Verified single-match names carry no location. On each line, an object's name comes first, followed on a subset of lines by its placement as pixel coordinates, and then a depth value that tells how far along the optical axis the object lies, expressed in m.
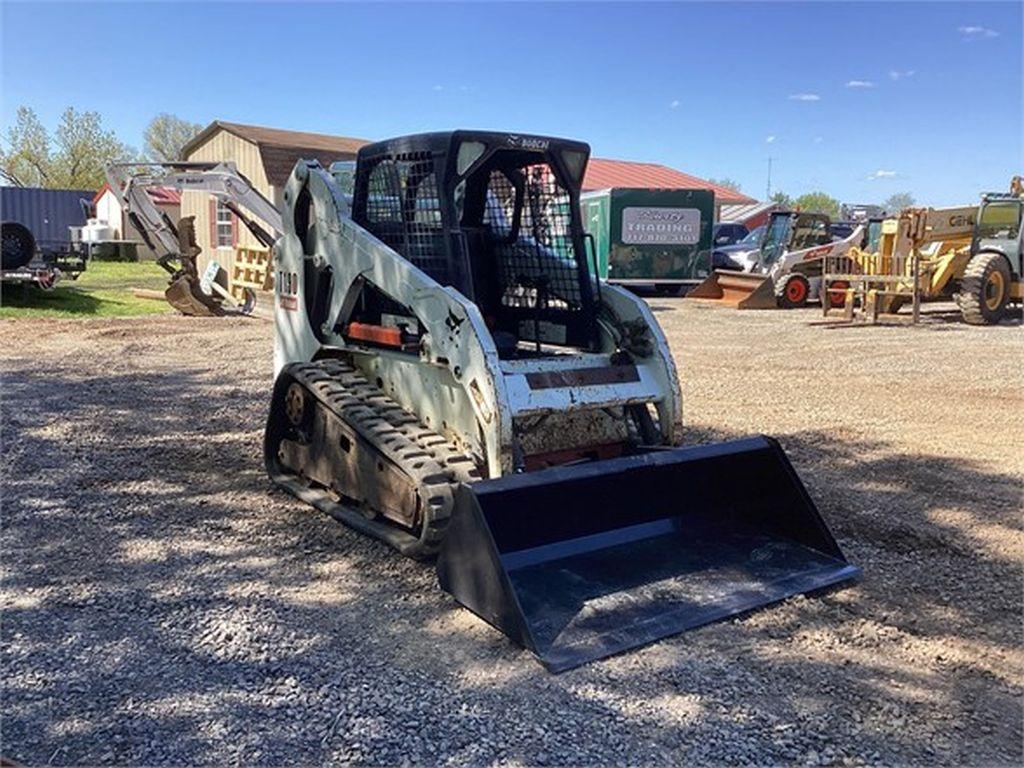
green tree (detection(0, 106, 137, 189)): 54.75
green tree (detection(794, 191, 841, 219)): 78.31
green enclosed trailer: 21.22
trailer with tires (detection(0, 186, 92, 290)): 16.41
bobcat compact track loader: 3.91
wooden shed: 23.05
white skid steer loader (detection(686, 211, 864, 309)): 18.78
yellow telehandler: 15.39
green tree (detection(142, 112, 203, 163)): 67.18
